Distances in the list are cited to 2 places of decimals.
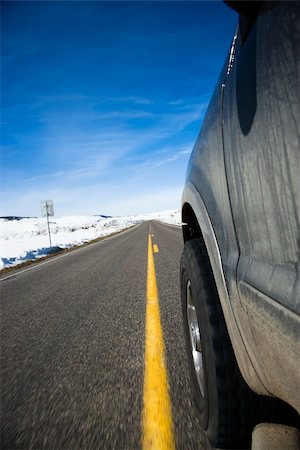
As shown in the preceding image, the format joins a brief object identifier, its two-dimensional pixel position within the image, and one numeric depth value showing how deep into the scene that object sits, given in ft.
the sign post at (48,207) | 64.64
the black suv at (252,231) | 2.27
